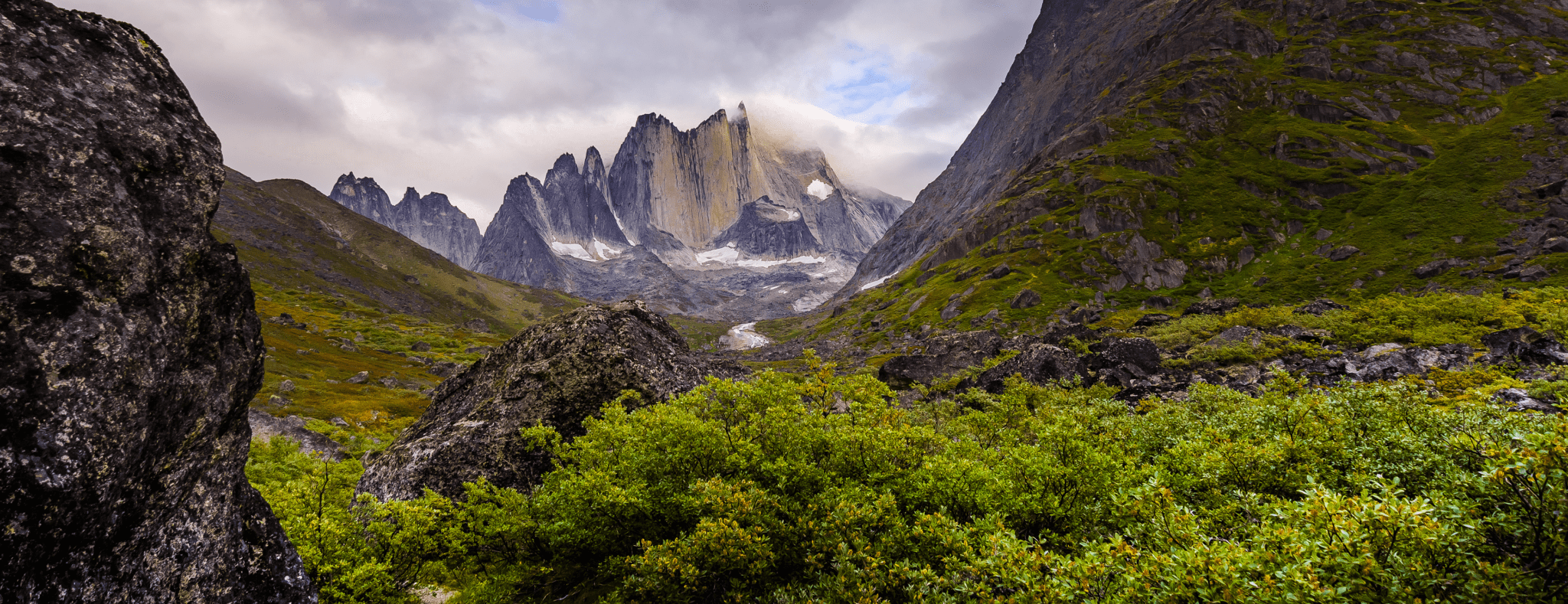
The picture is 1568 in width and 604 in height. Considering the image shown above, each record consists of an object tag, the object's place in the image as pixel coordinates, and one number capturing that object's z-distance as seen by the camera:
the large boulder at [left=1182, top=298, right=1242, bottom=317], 89.19
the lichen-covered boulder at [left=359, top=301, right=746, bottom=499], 20.47
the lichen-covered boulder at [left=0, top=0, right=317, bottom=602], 7.57
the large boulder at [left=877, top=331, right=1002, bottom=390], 71.69
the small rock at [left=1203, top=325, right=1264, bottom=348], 53.62
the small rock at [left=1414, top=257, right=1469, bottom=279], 92.19
